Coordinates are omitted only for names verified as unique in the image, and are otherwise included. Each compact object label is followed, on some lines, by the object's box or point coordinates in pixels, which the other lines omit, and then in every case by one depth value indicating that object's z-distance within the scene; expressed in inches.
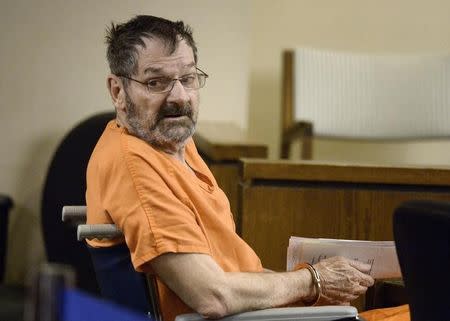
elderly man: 150.7
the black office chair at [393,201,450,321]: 139.6
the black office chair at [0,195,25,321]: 200.8
